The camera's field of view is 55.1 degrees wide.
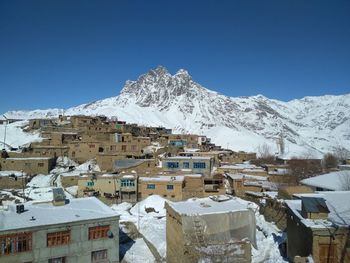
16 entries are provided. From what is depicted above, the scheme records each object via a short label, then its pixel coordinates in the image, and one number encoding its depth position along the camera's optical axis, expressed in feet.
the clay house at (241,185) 123.85
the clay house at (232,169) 150.73
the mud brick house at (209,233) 66.23
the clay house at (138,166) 133.23
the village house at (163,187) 117.39
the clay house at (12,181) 126.23
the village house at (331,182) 93.57
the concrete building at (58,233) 64.39
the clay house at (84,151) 158.71
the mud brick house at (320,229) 50.34
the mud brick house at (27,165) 139.23
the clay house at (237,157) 198.90
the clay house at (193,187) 119.24
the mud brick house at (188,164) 139.54
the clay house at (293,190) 96.57
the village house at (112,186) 119.14
